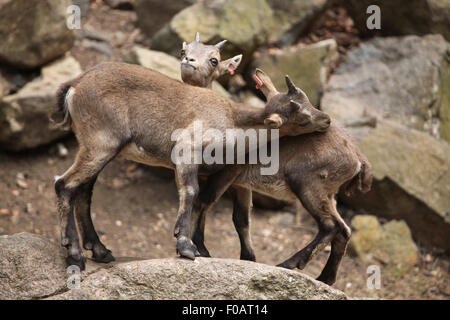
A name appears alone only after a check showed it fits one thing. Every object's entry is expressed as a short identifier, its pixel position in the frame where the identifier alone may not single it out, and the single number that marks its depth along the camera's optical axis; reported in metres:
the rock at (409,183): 19.33
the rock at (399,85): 22.56
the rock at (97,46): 23.67
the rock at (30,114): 19.80
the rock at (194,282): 11.36
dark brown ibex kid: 12.78
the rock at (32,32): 19.42
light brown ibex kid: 11.91
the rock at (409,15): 23.94
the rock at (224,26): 21.44
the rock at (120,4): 26.59
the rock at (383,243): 19.48
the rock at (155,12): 24.50
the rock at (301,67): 22.75
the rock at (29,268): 11.26
